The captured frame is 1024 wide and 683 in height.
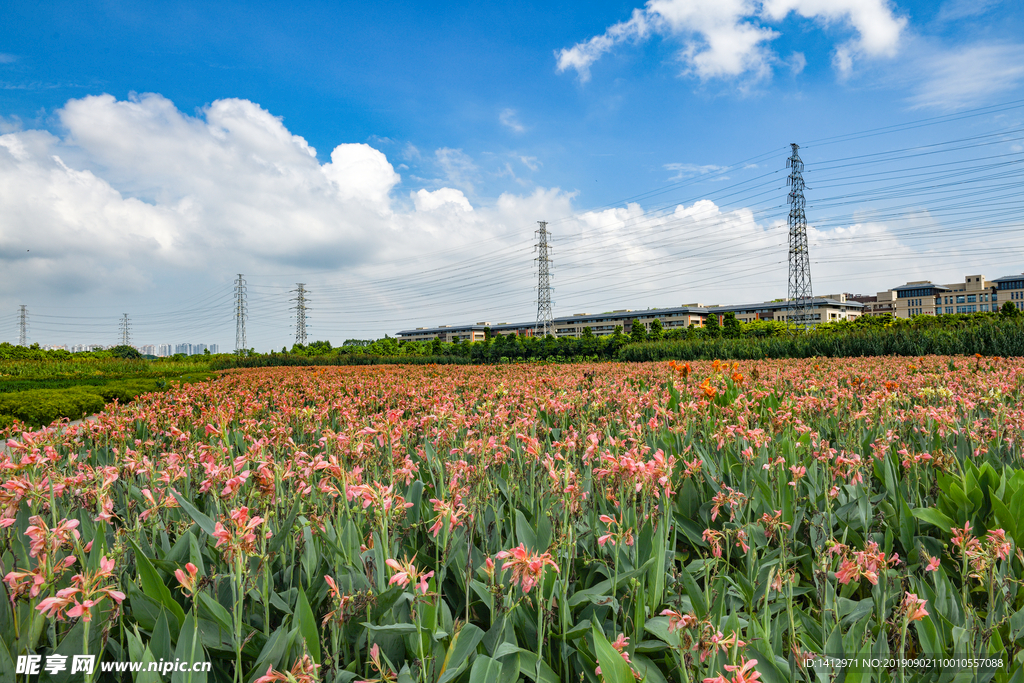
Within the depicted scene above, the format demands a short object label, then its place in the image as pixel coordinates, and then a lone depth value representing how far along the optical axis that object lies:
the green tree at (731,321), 58.91
